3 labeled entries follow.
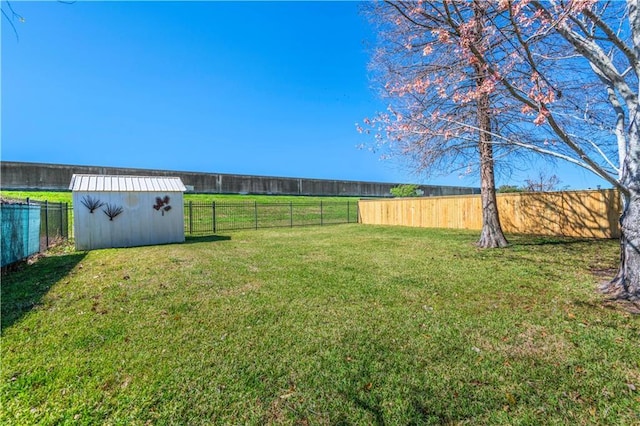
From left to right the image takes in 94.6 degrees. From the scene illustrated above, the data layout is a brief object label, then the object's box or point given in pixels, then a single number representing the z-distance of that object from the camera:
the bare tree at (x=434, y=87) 3.97
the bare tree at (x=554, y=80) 3.52
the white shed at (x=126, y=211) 9.37
